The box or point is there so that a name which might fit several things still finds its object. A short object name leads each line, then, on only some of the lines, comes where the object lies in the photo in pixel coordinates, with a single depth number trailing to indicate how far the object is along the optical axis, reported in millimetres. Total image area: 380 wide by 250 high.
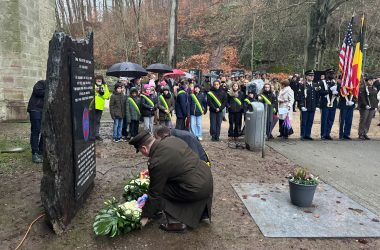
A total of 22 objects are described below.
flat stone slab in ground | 4535
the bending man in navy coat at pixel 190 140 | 4891
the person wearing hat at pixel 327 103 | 10961
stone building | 12211
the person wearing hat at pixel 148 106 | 9992
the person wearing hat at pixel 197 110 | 10398
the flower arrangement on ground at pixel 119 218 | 4211
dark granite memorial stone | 4125
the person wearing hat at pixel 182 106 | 10203
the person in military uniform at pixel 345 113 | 11000
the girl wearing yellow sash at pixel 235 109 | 10633
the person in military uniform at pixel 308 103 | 10836
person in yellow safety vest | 9883
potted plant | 5164
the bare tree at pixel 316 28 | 16938
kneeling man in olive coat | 3988
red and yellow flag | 10297
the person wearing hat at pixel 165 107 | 10109
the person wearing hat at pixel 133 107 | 9961
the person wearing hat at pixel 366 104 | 11219
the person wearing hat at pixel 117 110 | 9930
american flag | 10305
